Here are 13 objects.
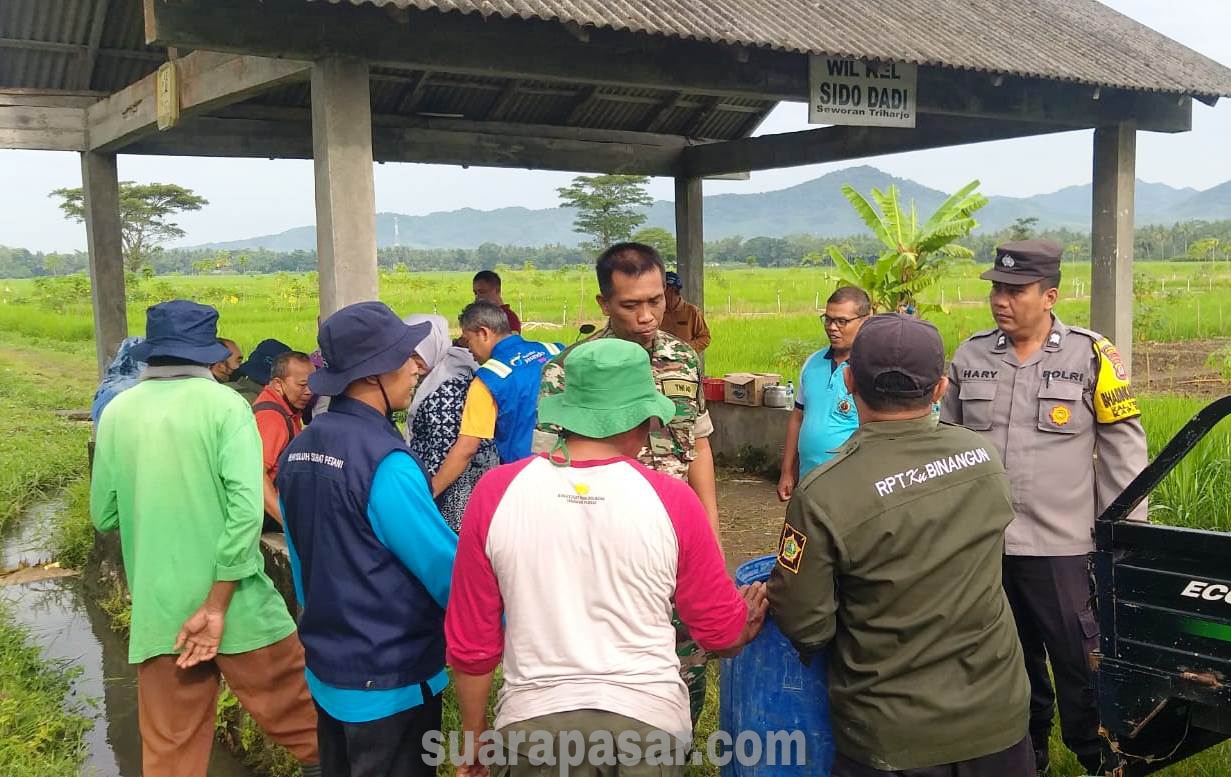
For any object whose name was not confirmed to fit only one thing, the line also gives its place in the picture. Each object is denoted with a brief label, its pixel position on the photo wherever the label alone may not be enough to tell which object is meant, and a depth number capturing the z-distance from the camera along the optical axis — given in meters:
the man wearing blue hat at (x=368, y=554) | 2.40
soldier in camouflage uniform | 3.04
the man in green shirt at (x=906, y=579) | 2.05
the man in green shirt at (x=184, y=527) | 2.99
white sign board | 6.35
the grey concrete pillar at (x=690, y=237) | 10.53
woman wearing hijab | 4.09
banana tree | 9.92
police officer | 3.11
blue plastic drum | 2.35
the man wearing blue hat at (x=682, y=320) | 6.96
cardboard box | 8.63
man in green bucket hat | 1.93
